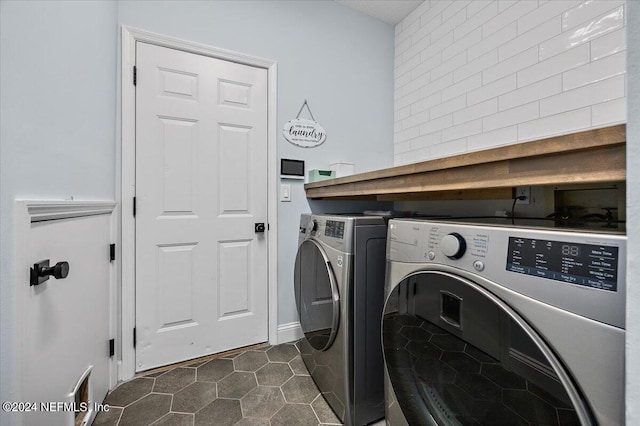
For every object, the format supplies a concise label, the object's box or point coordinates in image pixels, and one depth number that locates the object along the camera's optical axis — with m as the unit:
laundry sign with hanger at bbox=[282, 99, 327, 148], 1.89
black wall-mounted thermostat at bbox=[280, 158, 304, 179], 1.87
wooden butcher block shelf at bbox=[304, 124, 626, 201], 0.49
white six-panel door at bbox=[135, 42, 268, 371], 1.54
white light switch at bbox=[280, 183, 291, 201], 1.87
